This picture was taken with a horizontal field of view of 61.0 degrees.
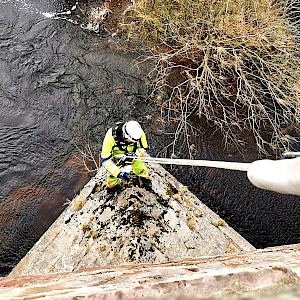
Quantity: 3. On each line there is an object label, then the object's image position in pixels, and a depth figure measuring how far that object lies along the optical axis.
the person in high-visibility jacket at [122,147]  3.42
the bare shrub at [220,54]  5.60
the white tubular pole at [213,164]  1.55
